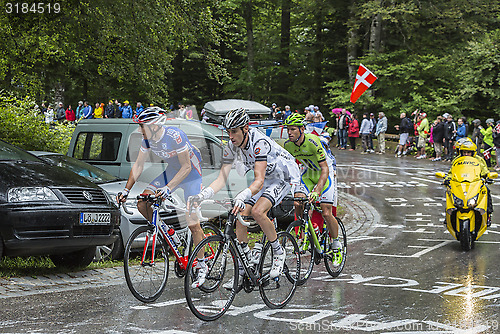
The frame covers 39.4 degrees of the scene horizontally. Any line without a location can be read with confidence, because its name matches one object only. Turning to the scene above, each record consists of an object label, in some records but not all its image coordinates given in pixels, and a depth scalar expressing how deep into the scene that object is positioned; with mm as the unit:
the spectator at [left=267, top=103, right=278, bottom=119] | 34906
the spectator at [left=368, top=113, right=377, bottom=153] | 32781
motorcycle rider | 12594
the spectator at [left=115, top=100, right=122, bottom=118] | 35978
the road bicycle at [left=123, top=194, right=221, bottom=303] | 7309
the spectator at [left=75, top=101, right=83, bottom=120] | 38756
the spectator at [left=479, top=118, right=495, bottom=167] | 26078
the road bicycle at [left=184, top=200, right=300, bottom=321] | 6664
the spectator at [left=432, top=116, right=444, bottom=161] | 27897
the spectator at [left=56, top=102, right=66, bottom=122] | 38594
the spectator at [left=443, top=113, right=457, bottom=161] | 27748
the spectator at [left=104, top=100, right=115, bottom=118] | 35281
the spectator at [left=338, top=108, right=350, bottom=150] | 34312
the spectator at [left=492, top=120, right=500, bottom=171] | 25295
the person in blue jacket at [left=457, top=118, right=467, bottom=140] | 26594
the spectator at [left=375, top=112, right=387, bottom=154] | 31922
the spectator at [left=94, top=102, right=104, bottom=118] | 35262
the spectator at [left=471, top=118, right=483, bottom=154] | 26906
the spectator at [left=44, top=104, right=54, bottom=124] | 35444
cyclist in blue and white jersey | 7660
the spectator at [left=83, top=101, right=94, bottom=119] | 37750
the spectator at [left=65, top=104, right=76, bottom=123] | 41156
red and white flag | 21062
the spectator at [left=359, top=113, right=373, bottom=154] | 32150
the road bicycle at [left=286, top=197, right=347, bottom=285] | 8516
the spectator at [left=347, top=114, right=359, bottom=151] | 34019
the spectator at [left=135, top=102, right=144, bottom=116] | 33916
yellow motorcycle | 12102
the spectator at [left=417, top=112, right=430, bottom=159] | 29603
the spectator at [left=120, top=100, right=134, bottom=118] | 35031
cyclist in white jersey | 7086
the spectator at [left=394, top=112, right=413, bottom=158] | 30906
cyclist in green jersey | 9117
